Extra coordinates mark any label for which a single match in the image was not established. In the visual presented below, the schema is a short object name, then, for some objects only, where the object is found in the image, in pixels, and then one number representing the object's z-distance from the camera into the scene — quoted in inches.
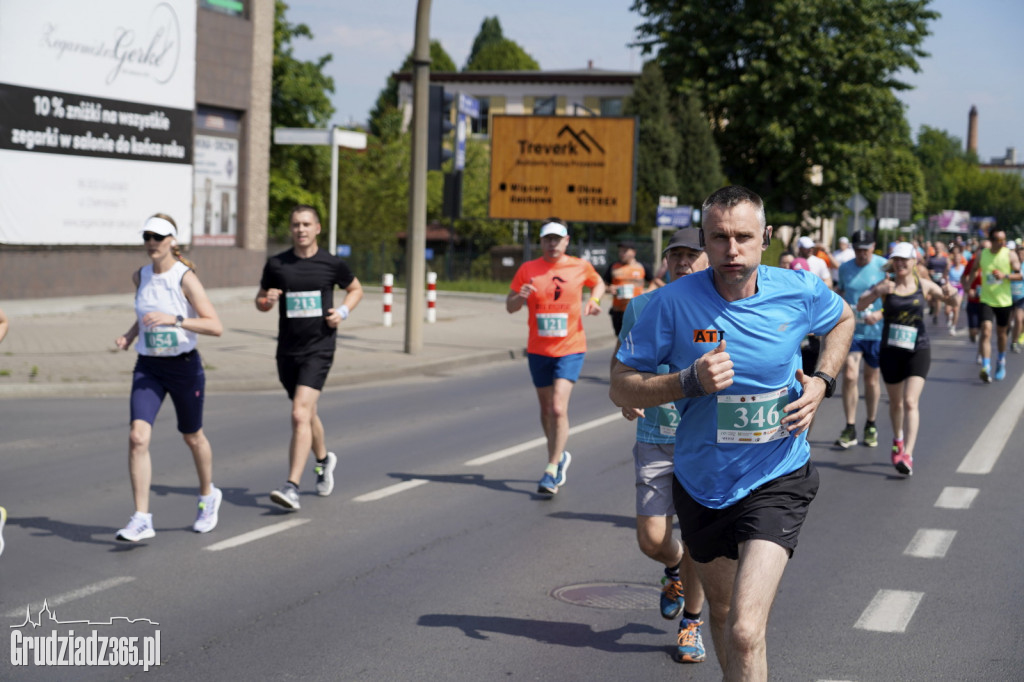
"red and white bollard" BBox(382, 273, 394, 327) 913.2
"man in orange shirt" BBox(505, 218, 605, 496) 354.9
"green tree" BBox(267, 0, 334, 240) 1760.6
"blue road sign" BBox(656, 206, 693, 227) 1215.5
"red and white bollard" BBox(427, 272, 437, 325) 995.3
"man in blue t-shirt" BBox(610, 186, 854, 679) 155.7
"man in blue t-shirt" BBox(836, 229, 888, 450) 425.4
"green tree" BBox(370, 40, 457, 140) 3789.4
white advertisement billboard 930.7
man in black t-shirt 328.5
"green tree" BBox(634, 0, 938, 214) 1945.1
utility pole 721.6
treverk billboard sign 1369.3
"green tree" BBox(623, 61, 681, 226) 2076.8
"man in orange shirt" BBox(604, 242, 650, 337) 604.1
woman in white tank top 285.4
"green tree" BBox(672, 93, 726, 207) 2080.5
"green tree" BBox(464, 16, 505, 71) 4372.5
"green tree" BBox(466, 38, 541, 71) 3973.9
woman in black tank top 396.2
